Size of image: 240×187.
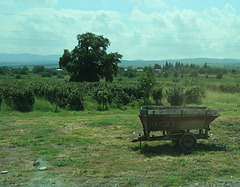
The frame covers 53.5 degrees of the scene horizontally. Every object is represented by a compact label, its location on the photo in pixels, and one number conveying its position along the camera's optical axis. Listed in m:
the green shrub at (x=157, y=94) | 18.92
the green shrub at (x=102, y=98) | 17.62
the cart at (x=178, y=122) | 7.34
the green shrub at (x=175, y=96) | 18.22
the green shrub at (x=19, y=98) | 15.53
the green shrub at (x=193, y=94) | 20.20
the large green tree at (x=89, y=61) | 38.69
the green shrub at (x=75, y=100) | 16.83
